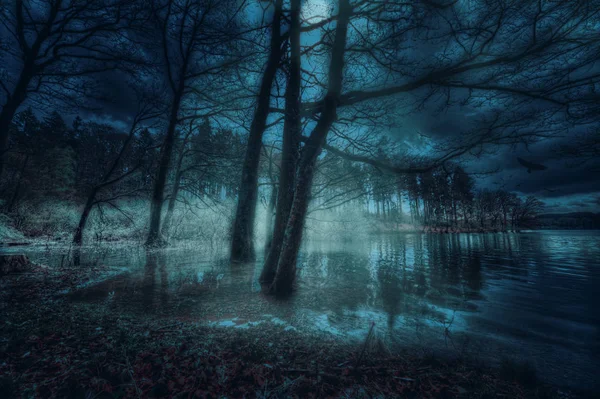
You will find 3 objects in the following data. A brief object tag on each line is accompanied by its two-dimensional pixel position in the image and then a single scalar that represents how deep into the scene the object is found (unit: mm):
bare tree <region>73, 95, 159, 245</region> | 10609
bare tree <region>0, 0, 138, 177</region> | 5844
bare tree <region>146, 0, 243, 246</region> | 9562
